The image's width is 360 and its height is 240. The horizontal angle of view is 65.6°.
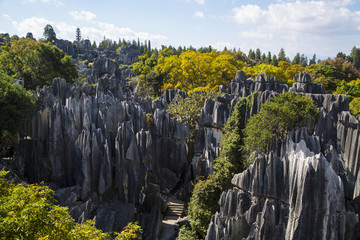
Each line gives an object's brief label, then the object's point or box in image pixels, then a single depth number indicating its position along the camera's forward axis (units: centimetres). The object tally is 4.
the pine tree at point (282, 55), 8036
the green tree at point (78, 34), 11650
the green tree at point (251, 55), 8368
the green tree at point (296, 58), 7757
